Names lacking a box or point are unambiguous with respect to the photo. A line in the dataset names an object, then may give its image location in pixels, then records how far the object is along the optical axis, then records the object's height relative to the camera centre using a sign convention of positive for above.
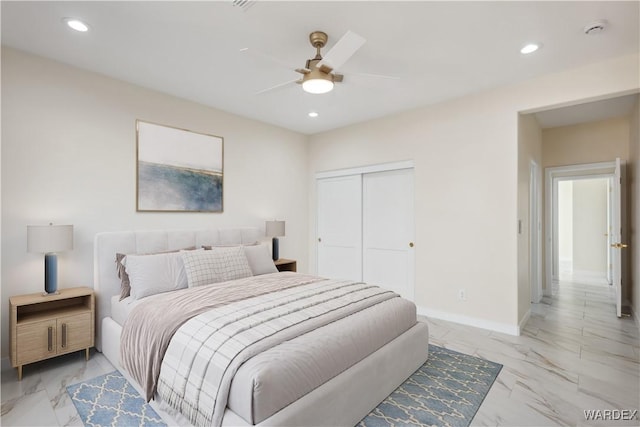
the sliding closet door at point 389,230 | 4.38 -0.22
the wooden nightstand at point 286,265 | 4.53 -0.74
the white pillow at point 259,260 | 3.57 -0.52
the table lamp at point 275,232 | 4.55 -0.25
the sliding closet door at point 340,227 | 4.96 -0.20
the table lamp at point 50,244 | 2.54 -0.23
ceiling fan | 2.15 +1.13
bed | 1.53 -0.82
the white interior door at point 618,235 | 3.90 -0.27
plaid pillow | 2.93 -0.50
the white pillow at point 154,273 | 2.69 -0.52
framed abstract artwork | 3.49 +0.56
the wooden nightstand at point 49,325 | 2.42 -0.91
